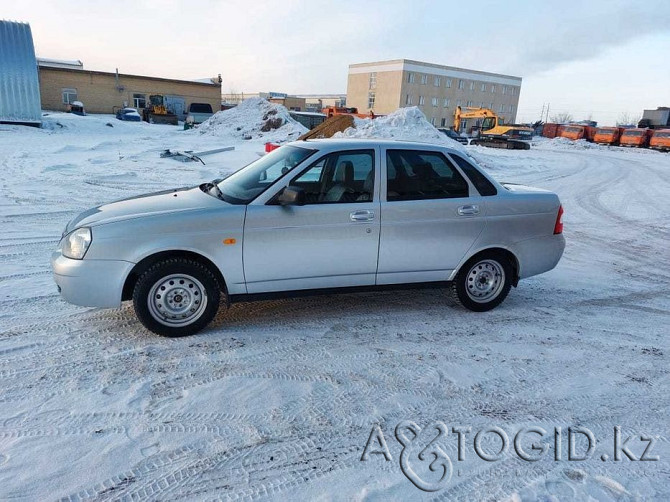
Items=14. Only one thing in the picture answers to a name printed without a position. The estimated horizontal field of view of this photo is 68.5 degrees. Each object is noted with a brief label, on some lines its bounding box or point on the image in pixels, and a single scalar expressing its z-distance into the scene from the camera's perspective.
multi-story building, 80.44
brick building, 49.19
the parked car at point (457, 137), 41.31
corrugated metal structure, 27.89
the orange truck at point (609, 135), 47.41
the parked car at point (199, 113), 41.00
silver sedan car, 4.27
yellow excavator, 36.34
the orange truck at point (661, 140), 42.31
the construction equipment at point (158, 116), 43.63
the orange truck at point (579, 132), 50.78
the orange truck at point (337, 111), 40.38
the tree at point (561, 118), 129.00
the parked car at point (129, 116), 42.28
